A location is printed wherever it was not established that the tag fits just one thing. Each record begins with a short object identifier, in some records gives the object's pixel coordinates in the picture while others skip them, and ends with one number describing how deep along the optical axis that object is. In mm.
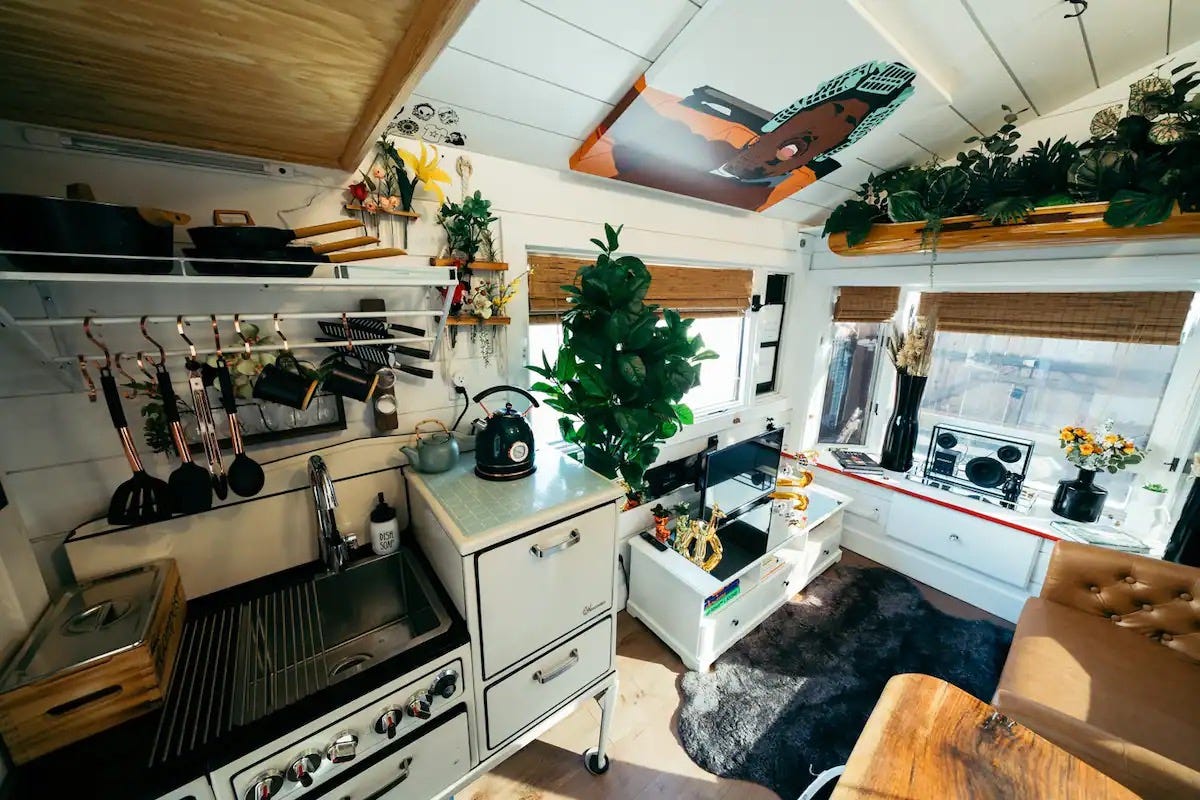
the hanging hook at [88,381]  843
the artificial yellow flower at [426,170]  1243
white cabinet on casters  1050
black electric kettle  1283
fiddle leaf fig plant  1458
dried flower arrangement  2658
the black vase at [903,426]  2758
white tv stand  1875
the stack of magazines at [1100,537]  2064
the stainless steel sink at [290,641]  855
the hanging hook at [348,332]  1091
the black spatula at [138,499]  903
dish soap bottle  1308
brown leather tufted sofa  1116
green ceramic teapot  1327
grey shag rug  1601
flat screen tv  2172
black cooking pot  696
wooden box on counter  746
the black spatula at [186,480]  909
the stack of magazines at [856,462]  2881
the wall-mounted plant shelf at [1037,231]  1697
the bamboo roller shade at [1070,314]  2016
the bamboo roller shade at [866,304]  2768
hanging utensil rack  742
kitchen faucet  1155
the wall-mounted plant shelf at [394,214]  1211
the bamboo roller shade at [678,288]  1754
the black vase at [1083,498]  2234
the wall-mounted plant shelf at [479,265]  1377
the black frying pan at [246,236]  863
